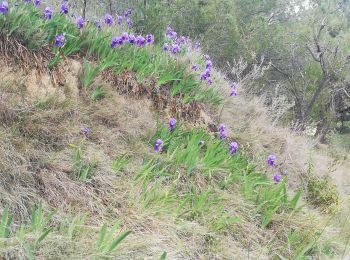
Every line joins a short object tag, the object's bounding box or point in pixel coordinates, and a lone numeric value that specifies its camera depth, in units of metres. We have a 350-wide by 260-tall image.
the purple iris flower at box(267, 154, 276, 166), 3.71
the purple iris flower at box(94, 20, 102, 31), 4.19
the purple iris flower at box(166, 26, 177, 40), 5.54
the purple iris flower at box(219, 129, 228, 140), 4.05
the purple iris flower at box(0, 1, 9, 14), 3.12
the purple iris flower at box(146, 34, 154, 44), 4.36
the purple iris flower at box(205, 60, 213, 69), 4.52
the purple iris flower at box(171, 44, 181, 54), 4.39
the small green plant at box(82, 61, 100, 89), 3.51
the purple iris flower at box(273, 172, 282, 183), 3.66
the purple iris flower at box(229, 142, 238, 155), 3.78
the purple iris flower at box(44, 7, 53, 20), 3.58
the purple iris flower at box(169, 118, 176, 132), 3.57
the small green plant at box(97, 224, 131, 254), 2.12
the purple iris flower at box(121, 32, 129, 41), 3.90
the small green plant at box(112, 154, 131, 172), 3.00
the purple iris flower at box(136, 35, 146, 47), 4.14
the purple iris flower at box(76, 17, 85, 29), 3.83
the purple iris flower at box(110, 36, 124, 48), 3.82
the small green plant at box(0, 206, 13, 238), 2.03
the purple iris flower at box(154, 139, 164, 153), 3.30
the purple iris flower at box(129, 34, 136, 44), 3.94
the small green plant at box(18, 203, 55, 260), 1.99
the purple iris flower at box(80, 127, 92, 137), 3.13
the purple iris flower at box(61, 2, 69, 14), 3.82
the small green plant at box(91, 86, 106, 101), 3.50
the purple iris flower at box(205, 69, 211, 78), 4.43
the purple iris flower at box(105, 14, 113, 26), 4.07
